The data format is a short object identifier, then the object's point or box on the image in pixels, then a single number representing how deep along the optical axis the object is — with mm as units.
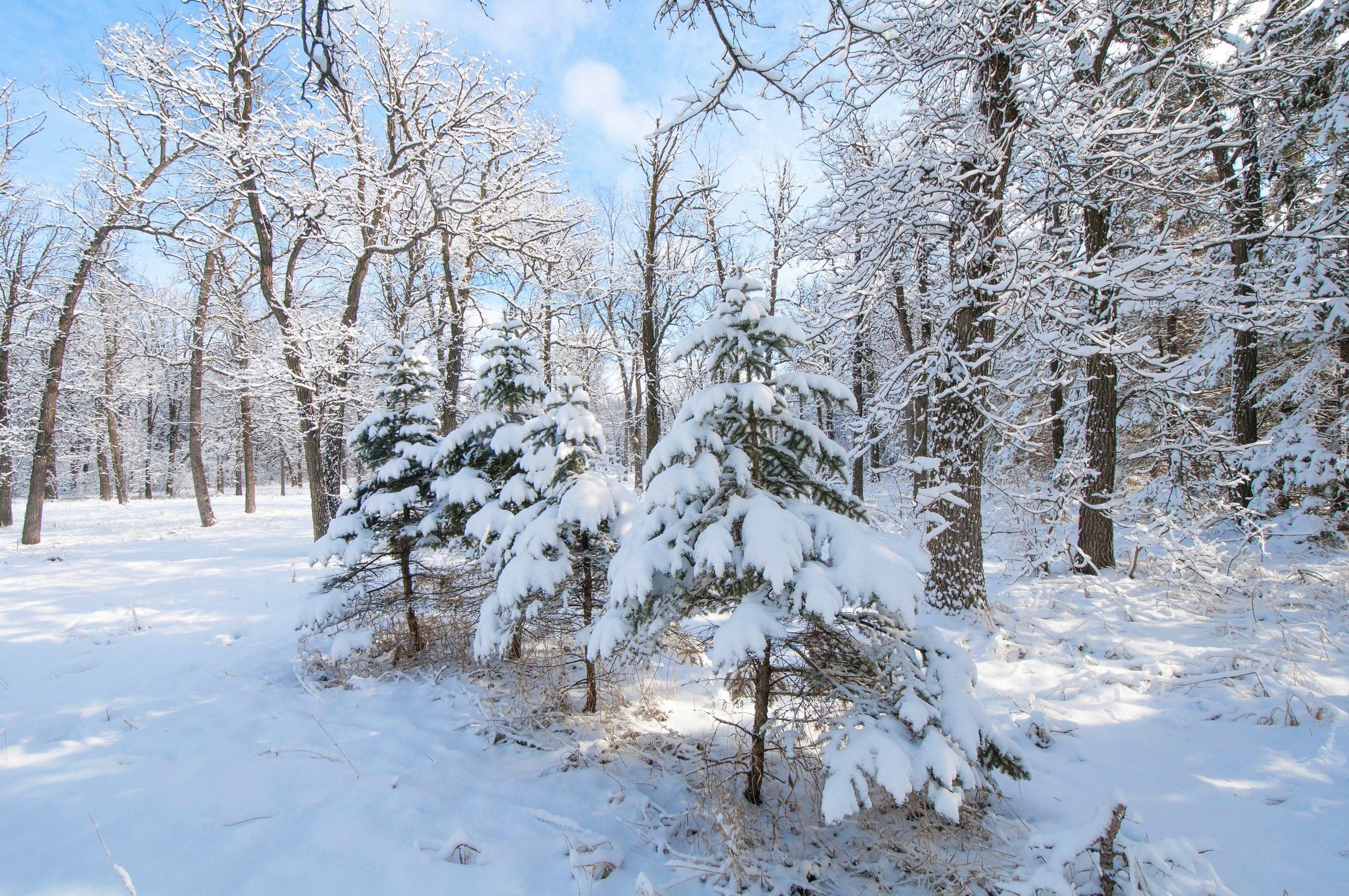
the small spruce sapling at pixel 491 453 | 5309
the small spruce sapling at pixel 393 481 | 5691
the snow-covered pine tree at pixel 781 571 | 2695
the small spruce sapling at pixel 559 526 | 4375
